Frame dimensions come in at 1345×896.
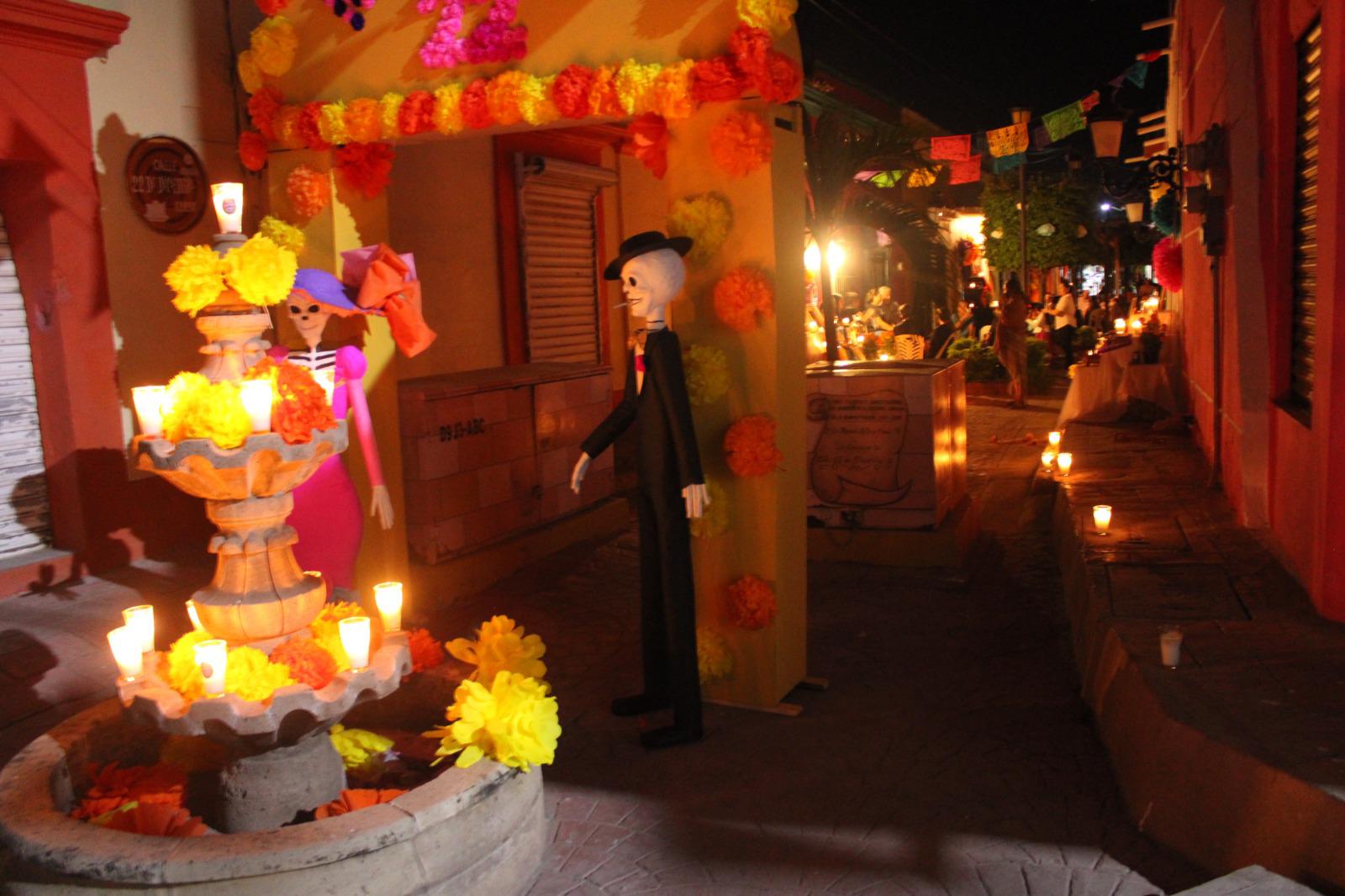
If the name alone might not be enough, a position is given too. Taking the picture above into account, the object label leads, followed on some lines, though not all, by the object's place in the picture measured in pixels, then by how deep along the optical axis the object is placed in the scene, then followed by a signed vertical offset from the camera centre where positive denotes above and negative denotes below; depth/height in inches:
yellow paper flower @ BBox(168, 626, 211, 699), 148.9 -42.0
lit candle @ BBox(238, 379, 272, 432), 147.9 -5.8
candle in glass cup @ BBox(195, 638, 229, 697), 145.3 -39.9
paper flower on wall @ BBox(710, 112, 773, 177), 199.6 +35.2
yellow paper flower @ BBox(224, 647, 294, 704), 147.9 -42.8
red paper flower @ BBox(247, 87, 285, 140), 245.6 +55.4
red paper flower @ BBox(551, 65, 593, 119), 209.2 +48.3
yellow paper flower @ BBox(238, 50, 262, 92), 246.4 +63.6
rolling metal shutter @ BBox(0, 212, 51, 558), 253.0 -16.0
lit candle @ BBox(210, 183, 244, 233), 156.9 +21.7
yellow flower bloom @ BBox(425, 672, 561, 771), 152.9 -52.5
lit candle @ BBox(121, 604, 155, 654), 155.2 -36.6
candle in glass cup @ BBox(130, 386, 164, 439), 149.6 -6.8
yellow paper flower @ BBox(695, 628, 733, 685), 217.3 -62.3
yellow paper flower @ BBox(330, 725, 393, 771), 183.9 -65.9
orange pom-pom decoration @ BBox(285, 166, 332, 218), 245.3 +36.7
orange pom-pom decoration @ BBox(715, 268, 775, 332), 203.6 +7.4
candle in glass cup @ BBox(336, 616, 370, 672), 153.3 -39.6
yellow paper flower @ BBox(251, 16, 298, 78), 239.9 +67.6
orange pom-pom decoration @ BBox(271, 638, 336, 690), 153.0 -42.6
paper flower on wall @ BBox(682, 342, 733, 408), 208.7 -6.7
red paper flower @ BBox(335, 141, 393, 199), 245.6 +42.1
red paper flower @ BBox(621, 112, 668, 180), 209.3 +38.0
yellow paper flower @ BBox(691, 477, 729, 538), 214.7 -34.7
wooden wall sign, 267.7 +43.9
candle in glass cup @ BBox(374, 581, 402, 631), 170.6 -38.8
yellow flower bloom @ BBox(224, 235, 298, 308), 147.9 +11.6
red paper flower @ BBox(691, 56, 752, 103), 196.2 +46.0
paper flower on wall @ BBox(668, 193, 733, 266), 207.2 +22.0
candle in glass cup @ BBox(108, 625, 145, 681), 150.8 -39.4
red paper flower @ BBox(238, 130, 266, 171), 250.4 +47.1
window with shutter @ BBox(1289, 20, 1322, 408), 245.3 +21.7
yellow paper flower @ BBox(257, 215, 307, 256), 238.1 +26.6
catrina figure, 195.2 +0.1
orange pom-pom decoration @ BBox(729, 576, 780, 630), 211.9 -51.3
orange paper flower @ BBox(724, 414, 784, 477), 206.1 -20.7
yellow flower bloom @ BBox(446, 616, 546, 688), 167.5 -46.6
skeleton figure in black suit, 199.2 -21.7
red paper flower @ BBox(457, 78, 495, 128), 220.7 +48.5
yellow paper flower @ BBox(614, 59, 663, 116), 203.2 +47.2
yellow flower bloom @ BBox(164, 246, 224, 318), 144.9 +10.8
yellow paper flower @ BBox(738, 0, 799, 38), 192.2 +56.3
